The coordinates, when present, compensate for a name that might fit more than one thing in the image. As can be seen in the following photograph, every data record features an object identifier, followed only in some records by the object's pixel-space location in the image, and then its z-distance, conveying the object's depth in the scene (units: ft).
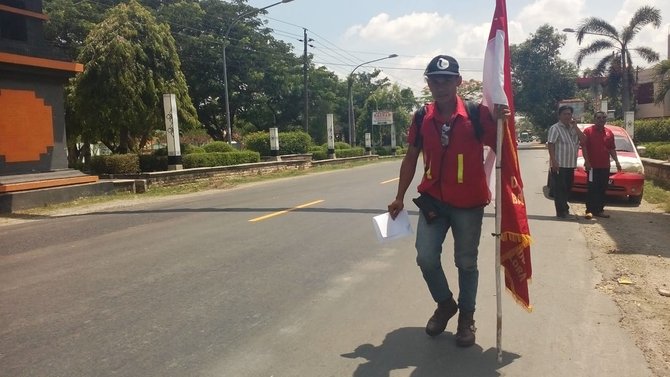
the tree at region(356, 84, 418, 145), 201.57
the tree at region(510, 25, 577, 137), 202.80
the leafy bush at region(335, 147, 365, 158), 129.08
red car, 35.76
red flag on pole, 11.85
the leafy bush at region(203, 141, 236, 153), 82.23
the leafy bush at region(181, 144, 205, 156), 78.59
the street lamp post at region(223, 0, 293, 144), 89.68
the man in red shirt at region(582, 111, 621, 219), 30.32
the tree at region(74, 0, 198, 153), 69.97
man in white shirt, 29.58
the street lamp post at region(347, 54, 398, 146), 151.80
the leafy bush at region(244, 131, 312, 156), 105.30
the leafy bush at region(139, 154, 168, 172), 68.54
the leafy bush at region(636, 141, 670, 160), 57.62
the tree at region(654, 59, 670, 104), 101.50
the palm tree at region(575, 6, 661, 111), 125.08
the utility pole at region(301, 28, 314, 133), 116.37
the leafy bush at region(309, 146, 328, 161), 120.37
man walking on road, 12.25
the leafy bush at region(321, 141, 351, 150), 142.61
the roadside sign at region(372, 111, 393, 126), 181.57
